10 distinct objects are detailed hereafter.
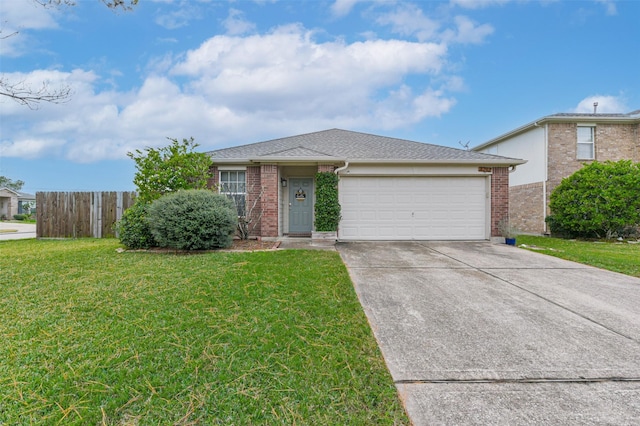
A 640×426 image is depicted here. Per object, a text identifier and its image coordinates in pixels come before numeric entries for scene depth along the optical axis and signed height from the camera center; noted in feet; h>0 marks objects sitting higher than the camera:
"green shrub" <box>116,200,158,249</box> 25.04 -1.39
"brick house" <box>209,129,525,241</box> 31.83 +2.40
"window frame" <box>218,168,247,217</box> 32.42 +2.92
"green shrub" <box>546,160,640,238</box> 33.83 +1.87
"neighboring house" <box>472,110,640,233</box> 41.91 +10.35
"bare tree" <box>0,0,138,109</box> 16.71 +7.10
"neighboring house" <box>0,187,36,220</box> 101.55 +4.00
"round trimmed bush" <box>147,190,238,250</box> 23.24 -0.48
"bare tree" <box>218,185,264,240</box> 31.30 +0.26
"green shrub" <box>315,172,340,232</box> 30.63 +1.12
